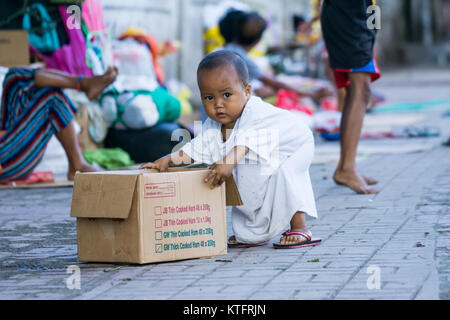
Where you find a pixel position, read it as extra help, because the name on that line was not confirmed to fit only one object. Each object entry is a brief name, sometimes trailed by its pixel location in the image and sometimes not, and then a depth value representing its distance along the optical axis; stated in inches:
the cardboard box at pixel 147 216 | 224.3
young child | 242.6
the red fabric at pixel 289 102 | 590.6
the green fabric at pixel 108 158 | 441.5
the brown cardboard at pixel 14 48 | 414.7
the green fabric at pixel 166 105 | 467.4
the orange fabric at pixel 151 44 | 523.9
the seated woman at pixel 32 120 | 381.3
